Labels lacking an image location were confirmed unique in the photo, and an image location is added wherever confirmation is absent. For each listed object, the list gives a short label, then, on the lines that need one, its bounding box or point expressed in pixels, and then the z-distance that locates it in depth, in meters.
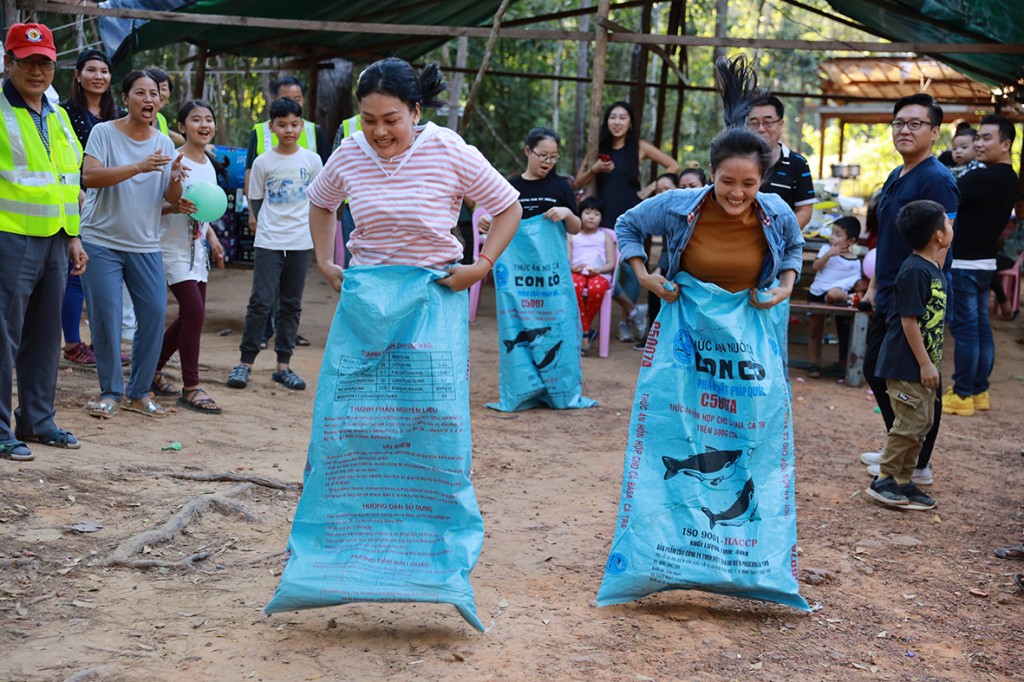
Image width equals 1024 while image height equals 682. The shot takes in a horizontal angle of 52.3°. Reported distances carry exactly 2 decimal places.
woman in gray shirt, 5.37
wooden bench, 8.07
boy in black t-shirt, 4.70
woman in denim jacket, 3.41
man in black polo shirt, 5.53
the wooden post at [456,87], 13.82
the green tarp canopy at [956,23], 7.69
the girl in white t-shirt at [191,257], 5.97
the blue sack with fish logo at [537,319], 6.66
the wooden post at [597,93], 8.34
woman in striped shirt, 3.20
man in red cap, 4.48
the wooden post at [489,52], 8.25
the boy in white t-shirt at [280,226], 6.67
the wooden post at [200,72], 10.16
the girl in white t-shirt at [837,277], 8.55
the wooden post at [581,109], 14.95
